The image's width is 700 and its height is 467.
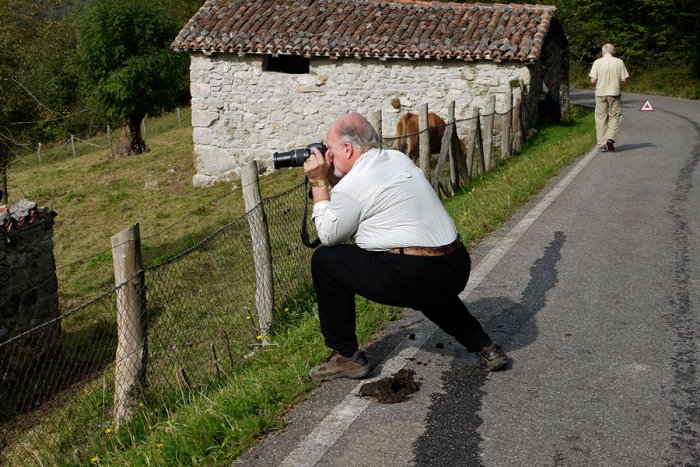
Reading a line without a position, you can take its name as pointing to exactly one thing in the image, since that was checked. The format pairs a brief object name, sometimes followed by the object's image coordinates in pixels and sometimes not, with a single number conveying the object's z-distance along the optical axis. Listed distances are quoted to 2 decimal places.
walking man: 14.04
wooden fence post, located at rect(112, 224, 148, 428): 4.73
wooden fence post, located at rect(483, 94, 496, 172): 12.89
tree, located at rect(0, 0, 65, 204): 16.78
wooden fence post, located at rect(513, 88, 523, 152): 15.65
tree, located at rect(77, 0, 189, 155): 28.31
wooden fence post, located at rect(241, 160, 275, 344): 6.07
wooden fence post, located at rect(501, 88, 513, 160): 14.45
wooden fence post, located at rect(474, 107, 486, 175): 12.42
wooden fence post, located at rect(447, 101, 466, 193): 11.42
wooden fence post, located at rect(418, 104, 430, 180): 10.77
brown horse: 14.21
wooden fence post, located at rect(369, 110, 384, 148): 10.33
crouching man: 4.21
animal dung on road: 4.33
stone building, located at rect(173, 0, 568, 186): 18.52
